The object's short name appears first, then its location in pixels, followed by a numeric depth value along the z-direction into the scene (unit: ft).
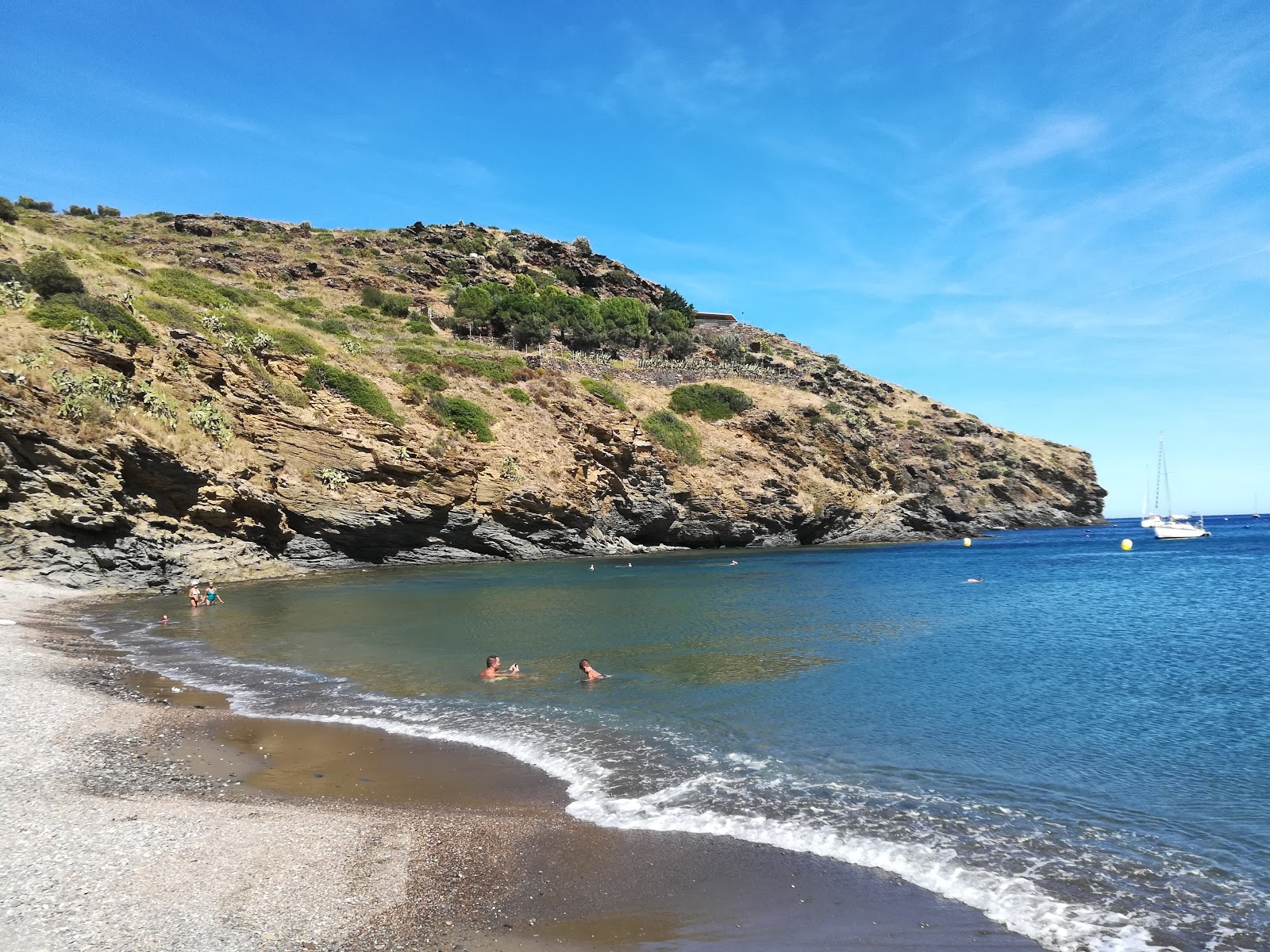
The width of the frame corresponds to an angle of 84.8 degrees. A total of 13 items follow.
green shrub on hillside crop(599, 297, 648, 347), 241.06
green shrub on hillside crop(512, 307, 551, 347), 222.89
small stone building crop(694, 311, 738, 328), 329.42
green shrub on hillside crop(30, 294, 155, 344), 89.66
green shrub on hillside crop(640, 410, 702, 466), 172.04
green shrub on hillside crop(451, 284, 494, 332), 226.79
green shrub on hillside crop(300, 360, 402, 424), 131.34
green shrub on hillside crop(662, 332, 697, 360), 249.34
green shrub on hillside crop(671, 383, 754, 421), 190.49
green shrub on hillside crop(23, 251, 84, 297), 97.14
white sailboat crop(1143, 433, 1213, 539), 254.68
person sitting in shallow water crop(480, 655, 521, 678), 48.96
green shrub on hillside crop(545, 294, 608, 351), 231.91
